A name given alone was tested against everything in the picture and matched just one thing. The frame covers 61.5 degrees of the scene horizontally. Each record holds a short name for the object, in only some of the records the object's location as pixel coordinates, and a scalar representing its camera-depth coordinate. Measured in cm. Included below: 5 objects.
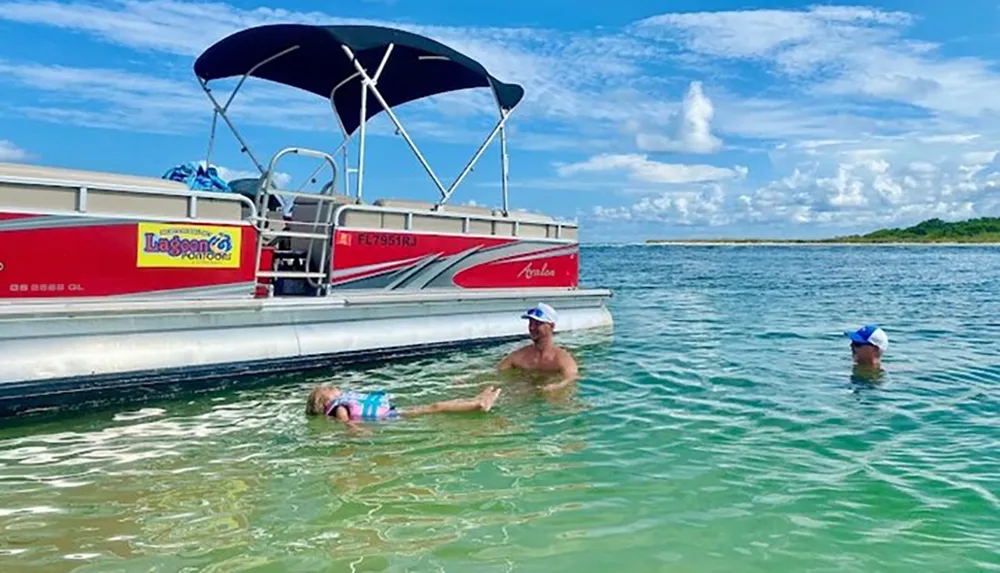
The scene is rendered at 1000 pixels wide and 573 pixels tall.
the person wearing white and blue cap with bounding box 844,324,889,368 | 882
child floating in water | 635
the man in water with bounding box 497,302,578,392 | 805
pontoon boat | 667
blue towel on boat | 847
